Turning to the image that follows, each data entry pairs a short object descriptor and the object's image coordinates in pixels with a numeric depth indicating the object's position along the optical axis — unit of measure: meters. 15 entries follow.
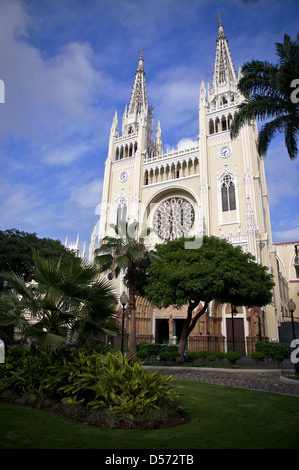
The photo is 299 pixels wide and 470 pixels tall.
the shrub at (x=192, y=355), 17.33
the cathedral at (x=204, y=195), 27.67
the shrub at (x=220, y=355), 16.12
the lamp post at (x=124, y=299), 15.05
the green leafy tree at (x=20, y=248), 26.25
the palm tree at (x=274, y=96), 12.75
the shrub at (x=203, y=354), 17.34
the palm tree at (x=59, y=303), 7.55
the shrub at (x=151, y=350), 18.39
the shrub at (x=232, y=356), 15.19
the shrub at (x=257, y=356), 15.70
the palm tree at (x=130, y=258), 17.95
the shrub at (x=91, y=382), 5.70
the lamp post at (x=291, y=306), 14.13
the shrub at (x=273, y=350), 16.45
